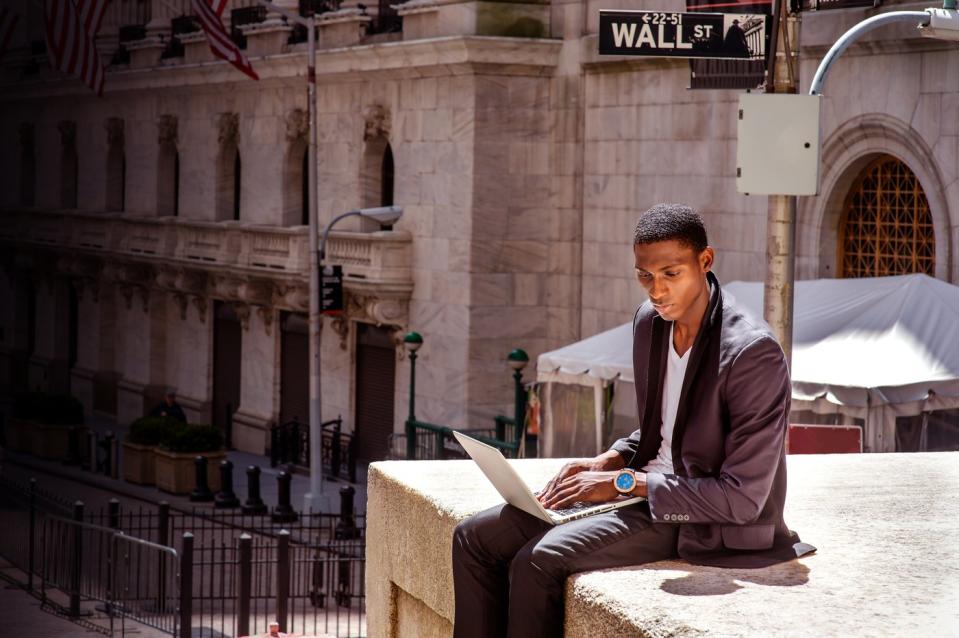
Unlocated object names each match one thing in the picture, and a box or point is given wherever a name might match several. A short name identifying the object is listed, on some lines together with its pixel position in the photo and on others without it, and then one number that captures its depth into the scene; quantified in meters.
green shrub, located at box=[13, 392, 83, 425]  37.22
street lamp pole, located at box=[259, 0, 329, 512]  27.98
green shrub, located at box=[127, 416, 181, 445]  32.22
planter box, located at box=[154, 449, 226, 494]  31.02
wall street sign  10.66
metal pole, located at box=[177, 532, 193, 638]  16.41
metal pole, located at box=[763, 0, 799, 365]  10.80
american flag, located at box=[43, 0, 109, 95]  31.56
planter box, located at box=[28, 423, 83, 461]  36.84
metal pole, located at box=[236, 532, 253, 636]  16.45
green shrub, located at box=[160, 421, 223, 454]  30.98
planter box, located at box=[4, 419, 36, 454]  37.66
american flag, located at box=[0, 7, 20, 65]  36.92
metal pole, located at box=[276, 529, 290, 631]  16.53
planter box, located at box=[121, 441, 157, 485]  32.22
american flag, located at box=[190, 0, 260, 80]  29.59
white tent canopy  16.20
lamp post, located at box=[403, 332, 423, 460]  28.34
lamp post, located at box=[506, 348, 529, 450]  25.84
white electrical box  10.48
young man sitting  5.34
